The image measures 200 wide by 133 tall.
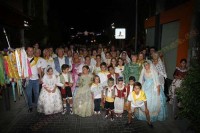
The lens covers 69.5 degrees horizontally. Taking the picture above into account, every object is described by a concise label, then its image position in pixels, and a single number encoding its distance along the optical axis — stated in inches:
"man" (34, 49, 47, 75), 208.0
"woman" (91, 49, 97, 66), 250.4
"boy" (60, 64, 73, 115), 199.1
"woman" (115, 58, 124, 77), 215.5
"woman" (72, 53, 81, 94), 216.2
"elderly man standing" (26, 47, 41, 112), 200.1
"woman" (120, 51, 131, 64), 255.5
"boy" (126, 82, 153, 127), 167.4
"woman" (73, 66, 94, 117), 188.9
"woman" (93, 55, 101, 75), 221.5
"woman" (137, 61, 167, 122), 176.4
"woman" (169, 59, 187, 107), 190.5
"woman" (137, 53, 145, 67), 201.1
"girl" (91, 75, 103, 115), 191.3
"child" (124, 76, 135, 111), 183.3
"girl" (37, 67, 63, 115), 191.0
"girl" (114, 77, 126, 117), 184.8
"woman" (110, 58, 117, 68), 224.4
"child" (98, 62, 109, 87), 203.4
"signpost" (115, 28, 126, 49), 442.4
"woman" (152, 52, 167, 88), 193.6
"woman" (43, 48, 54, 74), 229.3
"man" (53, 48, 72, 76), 227.4
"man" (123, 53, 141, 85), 199.6
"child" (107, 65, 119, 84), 204.5
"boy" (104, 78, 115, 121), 185.6
